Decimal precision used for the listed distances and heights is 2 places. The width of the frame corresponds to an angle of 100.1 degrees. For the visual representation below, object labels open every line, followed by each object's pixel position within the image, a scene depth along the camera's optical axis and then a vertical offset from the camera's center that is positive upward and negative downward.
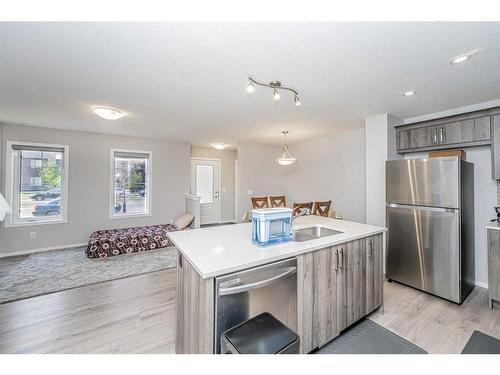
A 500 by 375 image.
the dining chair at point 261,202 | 4.84 -0.26
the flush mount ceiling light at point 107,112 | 2.81 +1.07
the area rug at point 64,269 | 2.76 -1.26
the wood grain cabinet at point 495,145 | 2.39 +0.54
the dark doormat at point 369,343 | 1.72 -1.31
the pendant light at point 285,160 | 3.93 +0.60
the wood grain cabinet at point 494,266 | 2.30 -0.82
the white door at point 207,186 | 6.54 +0.15
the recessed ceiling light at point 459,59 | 1.69 +1.10
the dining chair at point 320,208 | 4.28 -0.36
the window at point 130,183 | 4.88 +0.17
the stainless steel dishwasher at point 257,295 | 1.17 -0.65
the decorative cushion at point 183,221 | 5.13 -0.76
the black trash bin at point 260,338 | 1.01 -0.74
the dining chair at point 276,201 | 5.14 -0.26
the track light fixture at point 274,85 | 2.15 +1.12
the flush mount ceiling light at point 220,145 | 5.78 +1.28
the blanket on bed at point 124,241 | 3.84 -1.00
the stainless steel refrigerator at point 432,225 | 2.40 -0.41
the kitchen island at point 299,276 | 1.19 -0.64
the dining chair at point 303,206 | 4.01 -0.28
